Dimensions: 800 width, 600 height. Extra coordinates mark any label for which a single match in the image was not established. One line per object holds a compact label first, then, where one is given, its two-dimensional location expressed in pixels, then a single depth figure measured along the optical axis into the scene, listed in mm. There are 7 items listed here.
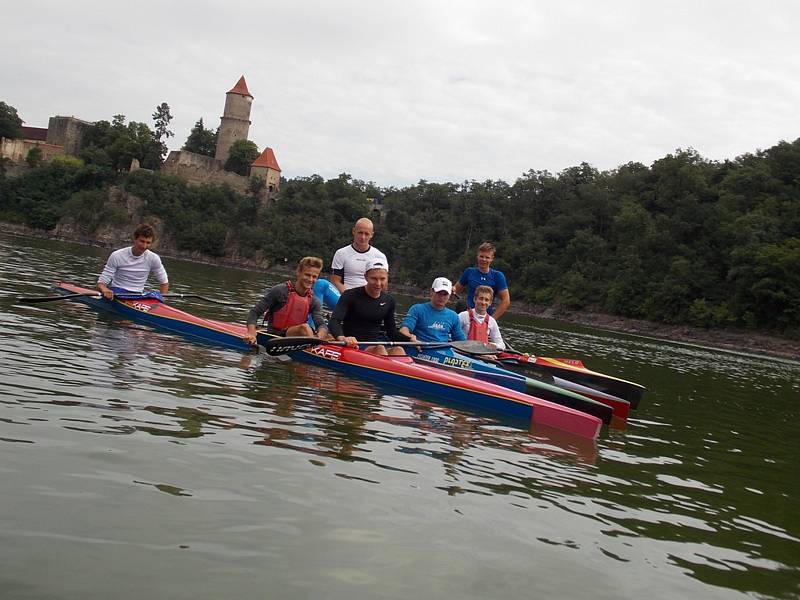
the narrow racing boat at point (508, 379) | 9039
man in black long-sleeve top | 10133
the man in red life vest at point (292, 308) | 10938
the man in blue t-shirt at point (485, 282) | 12898
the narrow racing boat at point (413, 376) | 8398
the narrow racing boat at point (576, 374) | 10609
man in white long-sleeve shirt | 13094
